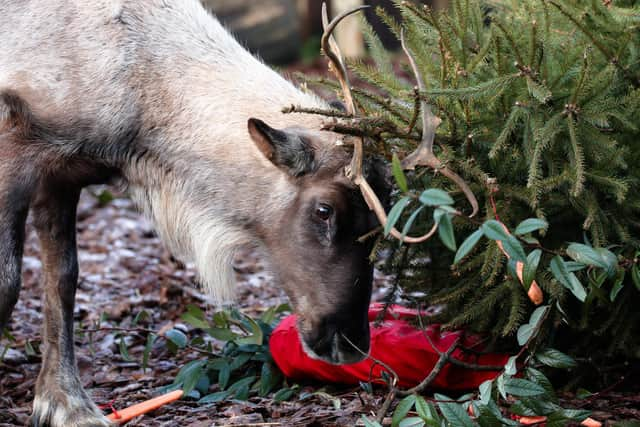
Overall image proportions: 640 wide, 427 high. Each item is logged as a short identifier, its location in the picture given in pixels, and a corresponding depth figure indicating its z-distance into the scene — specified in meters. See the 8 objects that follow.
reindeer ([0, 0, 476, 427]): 7.25
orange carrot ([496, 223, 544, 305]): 5.68
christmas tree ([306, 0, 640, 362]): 6.43
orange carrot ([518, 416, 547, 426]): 6.38
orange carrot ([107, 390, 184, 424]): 7.50
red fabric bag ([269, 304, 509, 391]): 7.51
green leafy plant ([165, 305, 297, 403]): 8.08
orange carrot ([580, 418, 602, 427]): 6.04
